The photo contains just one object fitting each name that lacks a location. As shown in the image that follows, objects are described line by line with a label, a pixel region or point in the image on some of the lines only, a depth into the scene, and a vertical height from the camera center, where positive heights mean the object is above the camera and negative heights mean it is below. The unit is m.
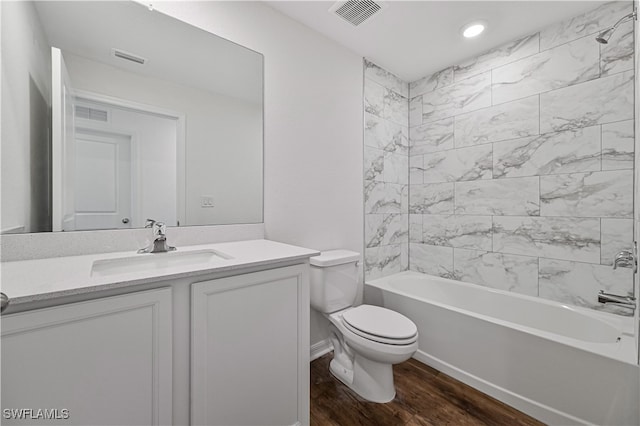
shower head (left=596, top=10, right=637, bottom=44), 1.50 +1.09
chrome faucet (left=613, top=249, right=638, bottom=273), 1.48 -0.26
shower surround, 1.73 +0.34
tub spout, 1.40 -0.46
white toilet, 1.52 -0.70
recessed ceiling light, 1.93 +1.32
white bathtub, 1.31 -0.81
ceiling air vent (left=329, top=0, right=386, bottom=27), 1.73 +1.31
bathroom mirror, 1.08 +0.43
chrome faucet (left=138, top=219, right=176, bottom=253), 1.29 -0.15
